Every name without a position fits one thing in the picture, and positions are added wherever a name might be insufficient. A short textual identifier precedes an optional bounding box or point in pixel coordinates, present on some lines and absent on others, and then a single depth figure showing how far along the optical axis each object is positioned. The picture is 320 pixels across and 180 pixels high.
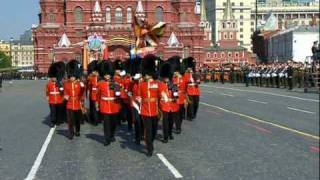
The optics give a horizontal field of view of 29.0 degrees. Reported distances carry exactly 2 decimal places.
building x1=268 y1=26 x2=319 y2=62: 89.92
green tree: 164.80
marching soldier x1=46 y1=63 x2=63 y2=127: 18.91
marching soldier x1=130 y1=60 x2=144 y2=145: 13.18
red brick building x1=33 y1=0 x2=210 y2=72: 100.88
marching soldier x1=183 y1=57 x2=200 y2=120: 19.52
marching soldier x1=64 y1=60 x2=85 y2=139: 15.97
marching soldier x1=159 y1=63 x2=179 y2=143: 13.66
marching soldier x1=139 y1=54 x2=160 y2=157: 12.73
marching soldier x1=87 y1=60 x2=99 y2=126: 19.25
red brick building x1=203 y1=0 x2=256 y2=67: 143.62
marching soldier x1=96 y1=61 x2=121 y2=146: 14.54
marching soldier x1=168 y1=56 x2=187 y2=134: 17.28
